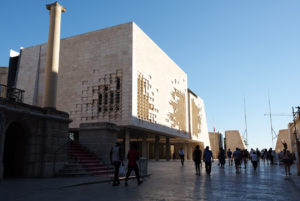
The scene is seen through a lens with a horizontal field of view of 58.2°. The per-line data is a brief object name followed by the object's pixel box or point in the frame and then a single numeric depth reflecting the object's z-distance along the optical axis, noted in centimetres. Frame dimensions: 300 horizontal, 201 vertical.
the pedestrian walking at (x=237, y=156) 1724
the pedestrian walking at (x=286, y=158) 1433
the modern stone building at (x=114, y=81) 3766
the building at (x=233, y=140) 8006
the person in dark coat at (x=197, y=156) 1545
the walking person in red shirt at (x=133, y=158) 1034
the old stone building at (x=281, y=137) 6569
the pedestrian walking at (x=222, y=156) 2321
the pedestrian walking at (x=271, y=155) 2947
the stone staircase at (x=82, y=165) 1404
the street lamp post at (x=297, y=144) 1407
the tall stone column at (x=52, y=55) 1593
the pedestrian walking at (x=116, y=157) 1062
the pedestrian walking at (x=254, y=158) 2005
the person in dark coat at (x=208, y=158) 1579
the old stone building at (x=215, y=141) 8400
